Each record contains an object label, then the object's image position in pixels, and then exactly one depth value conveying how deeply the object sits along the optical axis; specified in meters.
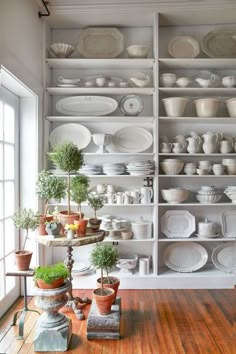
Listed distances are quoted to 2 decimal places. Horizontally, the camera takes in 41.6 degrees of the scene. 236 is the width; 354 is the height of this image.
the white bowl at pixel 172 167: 3.21
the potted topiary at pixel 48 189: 2.52
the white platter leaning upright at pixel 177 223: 3.38
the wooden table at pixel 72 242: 2.34
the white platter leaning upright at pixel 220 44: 3.34
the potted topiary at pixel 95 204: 2.64
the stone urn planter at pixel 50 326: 2.13
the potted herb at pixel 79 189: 2.61
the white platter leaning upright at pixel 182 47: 3.35
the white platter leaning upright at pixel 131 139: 3.38
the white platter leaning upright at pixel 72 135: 3.36
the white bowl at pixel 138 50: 3.23
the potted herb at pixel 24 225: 2.49
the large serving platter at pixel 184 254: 3.43
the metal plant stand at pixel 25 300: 2.32
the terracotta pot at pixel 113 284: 2.52
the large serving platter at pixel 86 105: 3.36
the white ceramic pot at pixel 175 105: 3.20
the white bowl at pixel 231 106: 3.25
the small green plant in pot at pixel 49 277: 2.12
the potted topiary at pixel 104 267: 2.36
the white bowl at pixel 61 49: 3.21
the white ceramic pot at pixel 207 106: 3.20
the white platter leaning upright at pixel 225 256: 3.42
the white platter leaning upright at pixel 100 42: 3.37
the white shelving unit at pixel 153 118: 3.23
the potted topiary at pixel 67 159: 2.46
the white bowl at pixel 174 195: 3.21
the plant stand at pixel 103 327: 2.30
